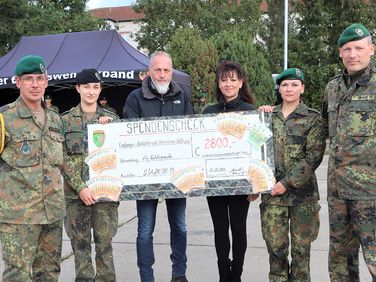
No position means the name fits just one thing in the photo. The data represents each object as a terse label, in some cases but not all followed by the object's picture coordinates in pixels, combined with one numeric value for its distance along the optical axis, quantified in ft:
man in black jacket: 13.07
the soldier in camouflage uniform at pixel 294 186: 11.87
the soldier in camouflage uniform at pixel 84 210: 12.53
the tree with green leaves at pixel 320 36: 86.84
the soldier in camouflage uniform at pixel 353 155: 10.53
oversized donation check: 12.66
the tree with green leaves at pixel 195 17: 120.67
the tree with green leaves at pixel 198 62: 69.26
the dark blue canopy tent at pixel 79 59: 35.91
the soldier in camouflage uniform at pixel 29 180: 10.44
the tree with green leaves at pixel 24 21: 80.38
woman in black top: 12.71
